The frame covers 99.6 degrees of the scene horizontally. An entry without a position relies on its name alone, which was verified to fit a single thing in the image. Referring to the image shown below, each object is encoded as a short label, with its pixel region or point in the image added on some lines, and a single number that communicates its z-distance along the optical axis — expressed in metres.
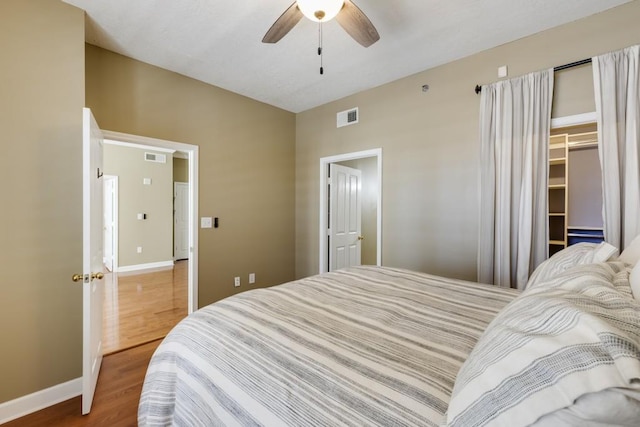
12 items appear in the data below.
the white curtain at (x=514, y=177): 2.20
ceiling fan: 1.54
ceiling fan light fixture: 1.52
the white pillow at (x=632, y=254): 1.15
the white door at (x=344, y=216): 3.98
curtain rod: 2.03
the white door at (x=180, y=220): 6.84
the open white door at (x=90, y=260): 1.69
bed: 0.46
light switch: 3.16
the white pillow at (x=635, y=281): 0.75
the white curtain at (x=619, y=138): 1.83
